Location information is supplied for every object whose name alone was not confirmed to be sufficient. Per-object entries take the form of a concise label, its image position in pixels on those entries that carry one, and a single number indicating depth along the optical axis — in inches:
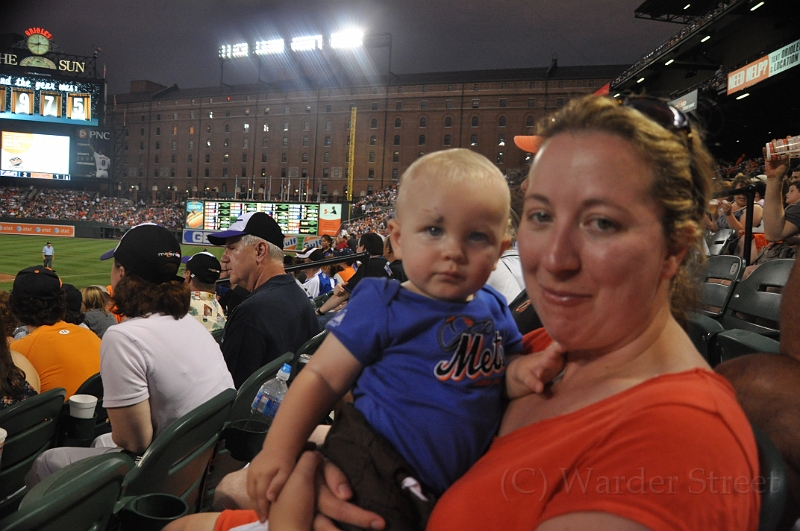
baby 52.1
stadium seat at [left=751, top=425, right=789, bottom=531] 38.2
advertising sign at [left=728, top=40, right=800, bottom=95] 672.4
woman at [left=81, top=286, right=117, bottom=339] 219.9
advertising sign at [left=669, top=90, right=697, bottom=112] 770.7
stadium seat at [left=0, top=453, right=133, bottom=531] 50.7
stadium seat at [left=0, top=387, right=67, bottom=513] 100.0
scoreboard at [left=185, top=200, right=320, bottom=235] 1497.3
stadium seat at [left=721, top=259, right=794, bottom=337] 129.6
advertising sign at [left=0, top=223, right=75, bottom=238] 1565.0
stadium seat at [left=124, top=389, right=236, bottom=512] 77.6
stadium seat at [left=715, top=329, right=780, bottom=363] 85.4
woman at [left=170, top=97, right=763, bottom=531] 34.5
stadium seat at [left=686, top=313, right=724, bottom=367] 113.0
